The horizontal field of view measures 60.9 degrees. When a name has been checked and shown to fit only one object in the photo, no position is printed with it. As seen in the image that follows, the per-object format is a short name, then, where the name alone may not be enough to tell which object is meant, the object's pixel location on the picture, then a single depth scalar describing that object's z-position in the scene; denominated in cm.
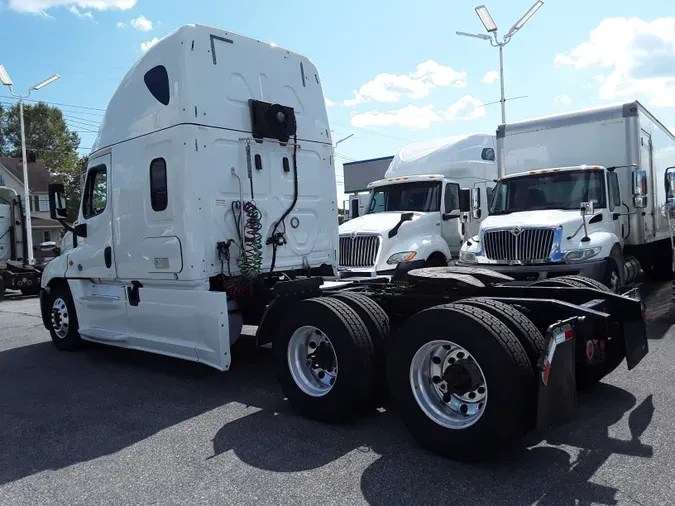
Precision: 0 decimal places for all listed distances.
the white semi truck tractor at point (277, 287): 395
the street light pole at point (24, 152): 1994
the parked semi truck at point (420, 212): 1046
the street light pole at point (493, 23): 1900
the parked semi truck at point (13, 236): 1764
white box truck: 865
